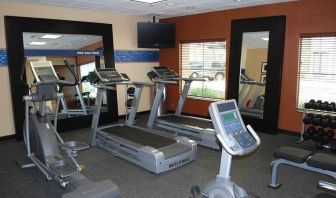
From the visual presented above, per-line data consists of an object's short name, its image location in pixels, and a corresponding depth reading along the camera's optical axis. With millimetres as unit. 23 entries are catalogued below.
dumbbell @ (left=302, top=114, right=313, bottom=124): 4575
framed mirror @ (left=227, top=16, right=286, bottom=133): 5199
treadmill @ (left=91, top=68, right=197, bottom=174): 3631
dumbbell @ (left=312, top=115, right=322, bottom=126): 4500
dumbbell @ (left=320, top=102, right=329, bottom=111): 4547
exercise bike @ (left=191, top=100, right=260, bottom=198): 2080
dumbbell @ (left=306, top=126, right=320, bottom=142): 4466
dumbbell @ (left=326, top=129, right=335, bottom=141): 4406
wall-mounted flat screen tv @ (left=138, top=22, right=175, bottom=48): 6598
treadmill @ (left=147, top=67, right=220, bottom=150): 4633
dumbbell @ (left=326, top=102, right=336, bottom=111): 4446
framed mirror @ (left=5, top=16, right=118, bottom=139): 4930
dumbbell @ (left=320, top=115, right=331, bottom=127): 4400
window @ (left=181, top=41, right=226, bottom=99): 6309
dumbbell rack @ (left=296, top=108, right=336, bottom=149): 4462
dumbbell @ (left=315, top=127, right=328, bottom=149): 4418
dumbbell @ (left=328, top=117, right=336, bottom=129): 4321
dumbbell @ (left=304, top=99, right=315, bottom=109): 4693
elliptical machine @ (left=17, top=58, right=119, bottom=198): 3155
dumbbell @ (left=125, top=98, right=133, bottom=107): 6323
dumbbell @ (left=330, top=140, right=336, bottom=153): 4273
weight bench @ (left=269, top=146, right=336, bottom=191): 2701
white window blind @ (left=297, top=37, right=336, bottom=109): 4773
